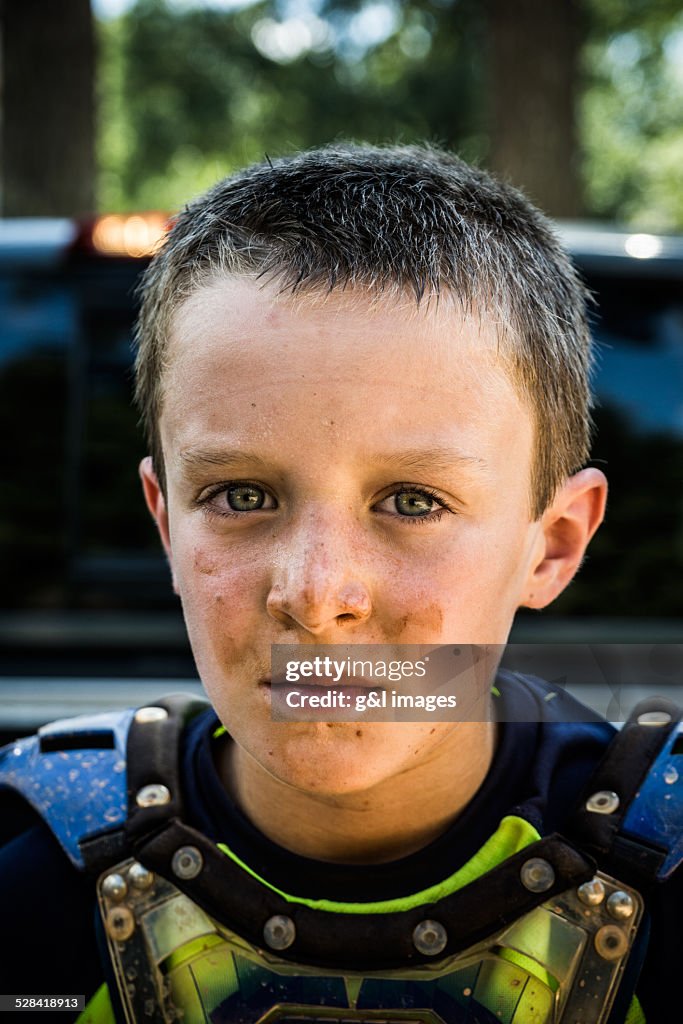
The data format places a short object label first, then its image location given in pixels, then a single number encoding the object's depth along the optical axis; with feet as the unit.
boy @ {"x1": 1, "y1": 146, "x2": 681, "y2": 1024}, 4.22
